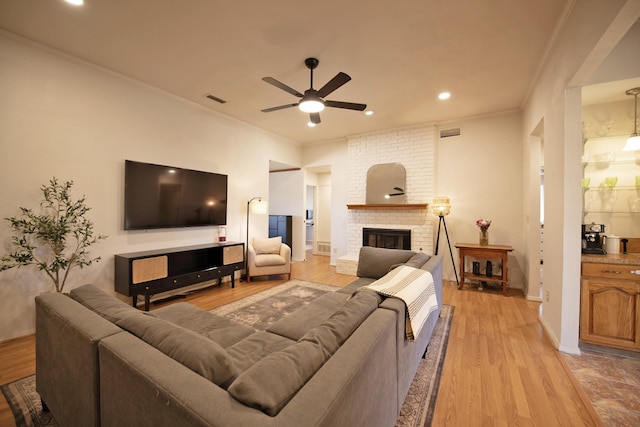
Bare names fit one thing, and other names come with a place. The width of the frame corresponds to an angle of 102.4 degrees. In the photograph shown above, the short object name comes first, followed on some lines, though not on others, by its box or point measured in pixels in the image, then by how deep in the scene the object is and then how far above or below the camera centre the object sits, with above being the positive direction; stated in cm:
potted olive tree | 248 -27
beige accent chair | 446 -80
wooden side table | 384 -61
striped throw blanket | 153 -50
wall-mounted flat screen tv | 328 +21
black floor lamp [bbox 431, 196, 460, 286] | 444 +14
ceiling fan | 242 +123
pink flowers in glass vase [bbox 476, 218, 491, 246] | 415 -24
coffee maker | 247 -22
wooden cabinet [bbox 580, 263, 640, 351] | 218 -76
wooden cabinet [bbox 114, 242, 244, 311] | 299 -77
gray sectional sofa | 73 -54
